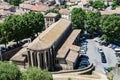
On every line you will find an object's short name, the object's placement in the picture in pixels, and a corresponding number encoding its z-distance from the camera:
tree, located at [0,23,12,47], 57.84
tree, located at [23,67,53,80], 36.76
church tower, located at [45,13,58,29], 71.81
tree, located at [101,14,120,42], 62.75
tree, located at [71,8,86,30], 69.98
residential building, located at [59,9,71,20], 84.74
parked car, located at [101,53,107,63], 55.20
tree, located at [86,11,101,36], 67.62
